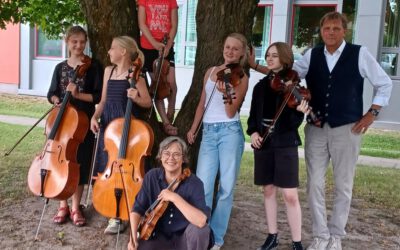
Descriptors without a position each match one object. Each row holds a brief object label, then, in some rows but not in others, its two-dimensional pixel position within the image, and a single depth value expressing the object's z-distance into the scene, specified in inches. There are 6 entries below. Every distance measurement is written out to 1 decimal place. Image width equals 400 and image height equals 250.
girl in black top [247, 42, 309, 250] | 136.9
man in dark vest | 140.6
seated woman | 113.0
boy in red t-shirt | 160.1
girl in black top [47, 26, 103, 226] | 155.6
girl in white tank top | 139.5
